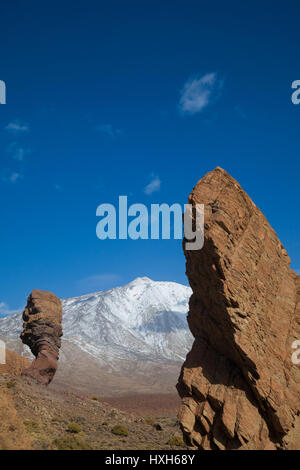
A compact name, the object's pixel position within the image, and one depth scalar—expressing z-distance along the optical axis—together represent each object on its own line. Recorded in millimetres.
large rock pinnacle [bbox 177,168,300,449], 14078
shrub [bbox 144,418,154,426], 39394
